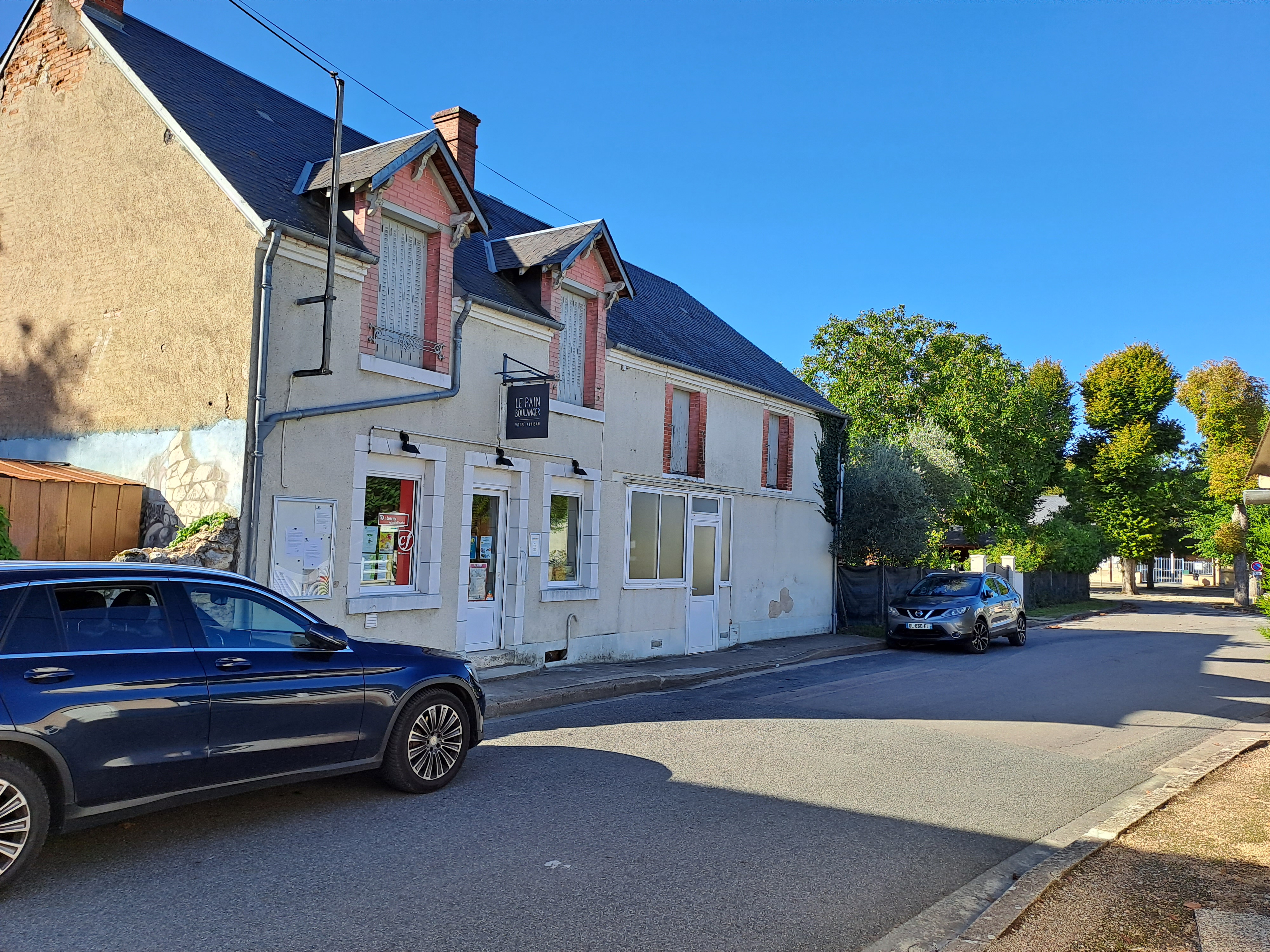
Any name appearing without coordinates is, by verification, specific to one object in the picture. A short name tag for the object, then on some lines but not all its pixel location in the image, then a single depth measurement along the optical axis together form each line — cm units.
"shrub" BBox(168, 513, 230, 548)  912
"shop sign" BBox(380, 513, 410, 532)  1095
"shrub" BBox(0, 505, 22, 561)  779
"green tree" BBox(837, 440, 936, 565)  2111
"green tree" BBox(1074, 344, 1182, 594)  4550
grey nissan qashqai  1767
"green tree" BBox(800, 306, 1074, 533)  3641
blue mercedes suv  452
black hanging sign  1180
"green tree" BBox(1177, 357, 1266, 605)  3953
